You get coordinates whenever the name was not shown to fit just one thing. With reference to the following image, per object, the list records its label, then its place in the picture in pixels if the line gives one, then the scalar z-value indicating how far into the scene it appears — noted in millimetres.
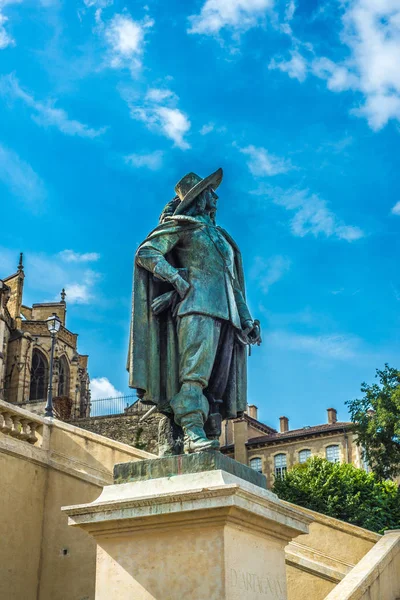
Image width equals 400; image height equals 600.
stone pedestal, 4734
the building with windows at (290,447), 56781
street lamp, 23447
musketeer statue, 5543
